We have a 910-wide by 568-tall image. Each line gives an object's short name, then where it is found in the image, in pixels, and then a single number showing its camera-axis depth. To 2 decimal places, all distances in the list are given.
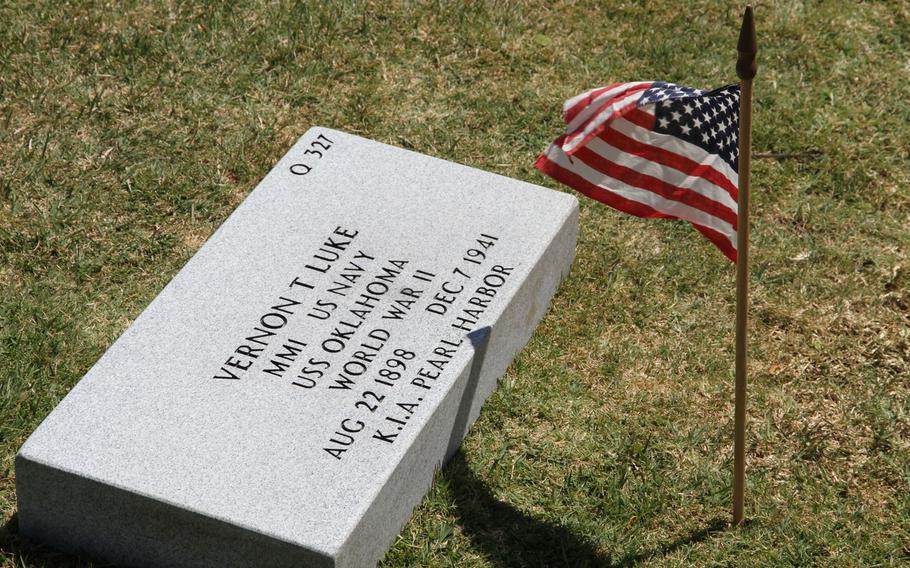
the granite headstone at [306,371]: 4.43
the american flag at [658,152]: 4.57
